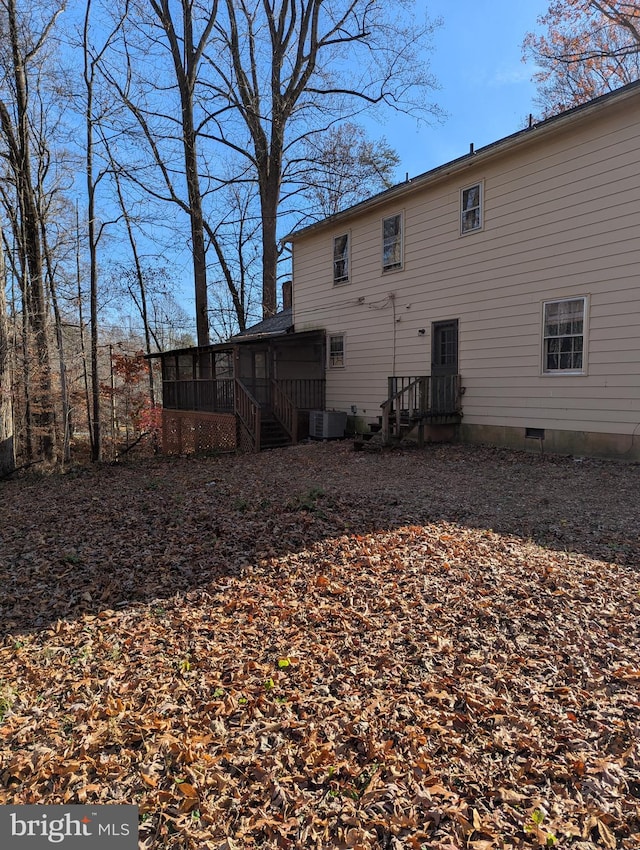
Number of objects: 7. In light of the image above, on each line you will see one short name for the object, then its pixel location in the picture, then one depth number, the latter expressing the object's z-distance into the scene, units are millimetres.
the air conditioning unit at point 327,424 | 13172
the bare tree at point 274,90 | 18719
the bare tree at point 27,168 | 11812
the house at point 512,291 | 8414
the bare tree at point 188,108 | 17844
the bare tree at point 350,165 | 20297
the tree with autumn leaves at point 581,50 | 15414
